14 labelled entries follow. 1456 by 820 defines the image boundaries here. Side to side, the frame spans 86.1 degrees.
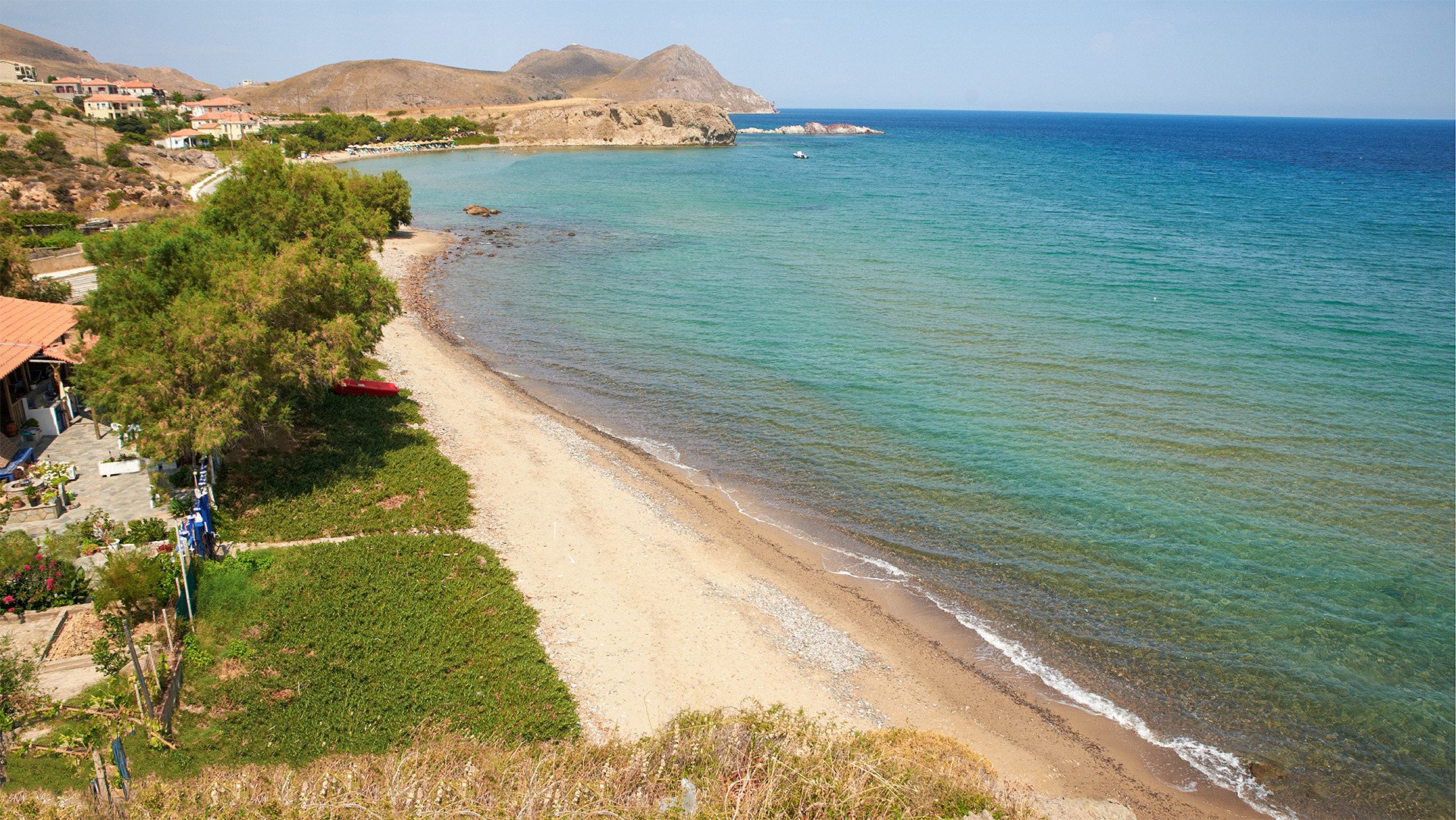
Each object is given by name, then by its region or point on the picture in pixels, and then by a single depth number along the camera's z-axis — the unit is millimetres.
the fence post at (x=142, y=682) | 14869
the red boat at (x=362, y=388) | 30906
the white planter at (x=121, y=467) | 23031
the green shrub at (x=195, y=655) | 16672
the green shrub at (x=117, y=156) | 72500
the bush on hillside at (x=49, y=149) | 68125
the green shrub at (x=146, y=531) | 19703
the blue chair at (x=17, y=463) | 22219
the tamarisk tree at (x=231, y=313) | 20656
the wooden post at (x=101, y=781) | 12266
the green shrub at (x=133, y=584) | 17188
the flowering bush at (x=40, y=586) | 17484
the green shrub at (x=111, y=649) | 15680
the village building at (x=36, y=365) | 24891
